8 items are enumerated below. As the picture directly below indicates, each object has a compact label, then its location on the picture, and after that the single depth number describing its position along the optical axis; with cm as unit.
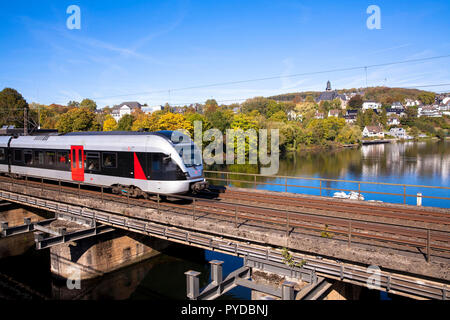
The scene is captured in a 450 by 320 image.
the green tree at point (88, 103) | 13888
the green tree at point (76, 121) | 6681
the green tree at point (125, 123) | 8026
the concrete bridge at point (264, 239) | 819
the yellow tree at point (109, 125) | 8088
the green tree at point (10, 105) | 7275
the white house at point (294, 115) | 11600
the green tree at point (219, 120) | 7100
